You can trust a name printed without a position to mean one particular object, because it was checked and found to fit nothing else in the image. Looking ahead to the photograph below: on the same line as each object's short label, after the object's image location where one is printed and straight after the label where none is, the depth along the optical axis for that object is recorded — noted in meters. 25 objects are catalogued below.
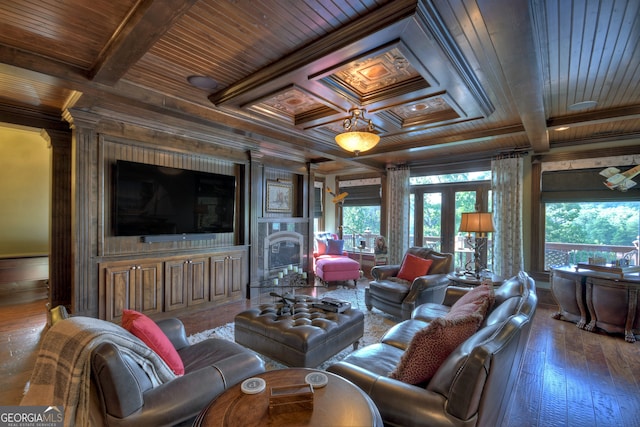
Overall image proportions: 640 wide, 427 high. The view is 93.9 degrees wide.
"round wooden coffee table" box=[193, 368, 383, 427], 1.13
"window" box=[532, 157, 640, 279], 4.44
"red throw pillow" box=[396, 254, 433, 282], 4.28
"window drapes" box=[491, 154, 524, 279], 4.99
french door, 5.84
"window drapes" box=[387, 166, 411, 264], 6.41
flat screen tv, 3.75
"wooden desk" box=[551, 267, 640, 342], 3.30
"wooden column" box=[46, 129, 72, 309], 3.72
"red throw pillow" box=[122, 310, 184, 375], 1.70
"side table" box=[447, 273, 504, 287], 3.82
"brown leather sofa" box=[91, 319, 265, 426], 1.28
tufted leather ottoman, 2.36
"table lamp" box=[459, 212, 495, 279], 3.91
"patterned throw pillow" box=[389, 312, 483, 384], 1.52
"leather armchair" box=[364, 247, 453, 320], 3.69
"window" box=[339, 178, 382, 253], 7.28
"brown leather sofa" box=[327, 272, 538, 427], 1.23
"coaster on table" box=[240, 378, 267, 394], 1.30
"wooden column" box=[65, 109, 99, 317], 3.33
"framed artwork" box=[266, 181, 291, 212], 5.73
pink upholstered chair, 5.68
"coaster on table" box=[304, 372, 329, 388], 1.37
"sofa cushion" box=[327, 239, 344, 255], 6.60
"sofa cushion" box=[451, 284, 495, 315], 2.01
